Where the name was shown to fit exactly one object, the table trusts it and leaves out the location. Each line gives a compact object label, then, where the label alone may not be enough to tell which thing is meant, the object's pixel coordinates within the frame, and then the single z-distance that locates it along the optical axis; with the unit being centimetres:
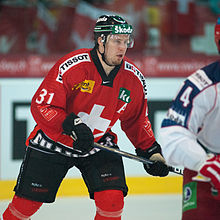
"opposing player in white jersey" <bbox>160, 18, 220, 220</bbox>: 1962
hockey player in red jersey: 2061
